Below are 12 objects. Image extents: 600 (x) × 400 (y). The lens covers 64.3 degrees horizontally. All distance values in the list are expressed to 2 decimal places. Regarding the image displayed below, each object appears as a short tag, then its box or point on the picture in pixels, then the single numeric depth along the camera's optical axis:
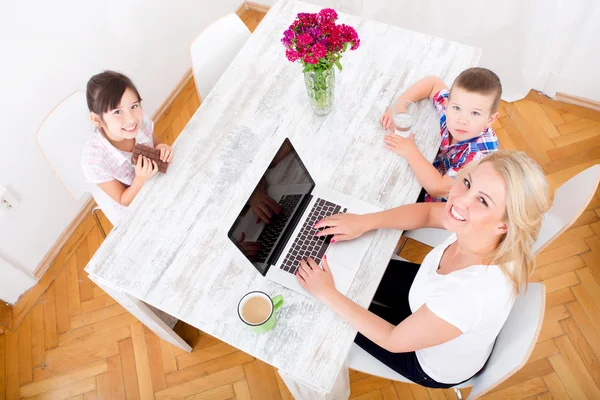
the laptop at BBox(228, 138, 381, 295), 1.48
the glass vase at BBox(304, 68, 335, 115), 1.62
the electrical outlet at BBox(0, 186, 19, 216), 2.19
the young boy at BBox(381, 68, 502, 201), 1.62
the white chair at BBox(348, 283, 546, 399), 1.29
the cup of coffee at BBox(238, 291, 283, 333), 1.40
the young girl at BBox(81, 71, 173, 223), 1.73
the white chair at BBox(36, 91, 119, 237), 1.86
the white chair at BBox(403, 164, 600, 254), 1.46
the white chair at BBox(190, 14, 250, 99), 2.02
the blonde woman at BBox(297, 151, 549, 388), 1.24
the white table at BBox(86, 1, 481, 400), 1.43
